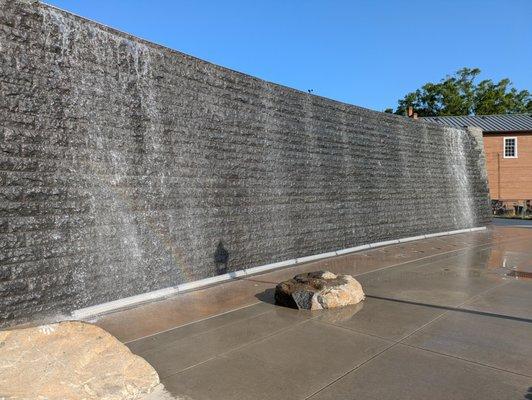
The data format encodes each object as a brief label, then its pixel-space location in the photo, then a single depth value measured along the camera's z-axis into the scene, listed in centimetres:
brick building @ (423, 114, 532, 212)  3631
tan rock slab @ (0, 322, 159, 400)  395
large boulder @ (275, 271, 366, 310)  686
